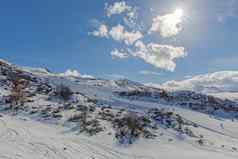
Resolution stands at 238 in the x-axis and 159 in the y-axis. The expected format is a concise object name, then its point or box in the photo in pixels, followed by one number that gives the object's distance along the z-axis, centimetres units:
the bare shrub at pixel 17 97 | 1770
